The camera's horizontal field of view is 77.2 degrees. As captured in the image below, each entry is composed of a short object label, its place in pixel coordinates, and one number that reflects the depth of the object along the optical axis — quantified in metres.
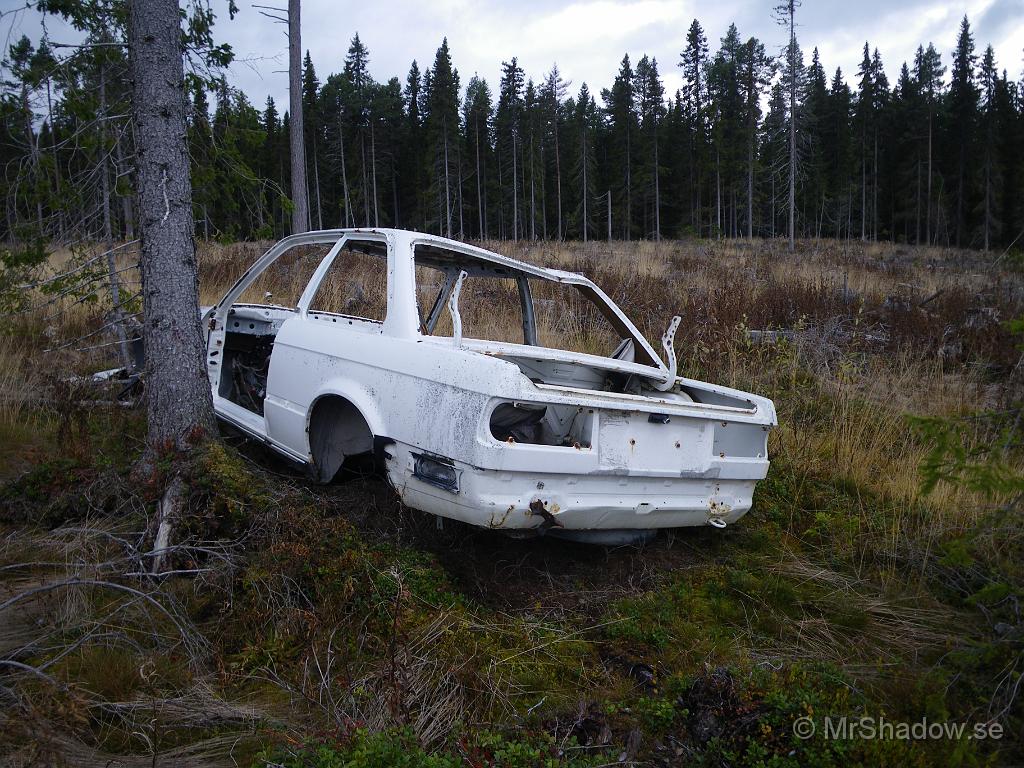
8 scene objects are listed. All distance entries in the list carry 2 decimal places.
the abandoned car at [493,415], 2.82
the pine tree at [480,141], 50.59
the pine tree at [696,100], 50.28
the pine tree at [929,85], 43.69
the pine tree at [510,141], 49.75
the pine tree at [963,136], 43.66
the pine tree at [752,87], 40.81
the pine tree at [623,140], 48.84
